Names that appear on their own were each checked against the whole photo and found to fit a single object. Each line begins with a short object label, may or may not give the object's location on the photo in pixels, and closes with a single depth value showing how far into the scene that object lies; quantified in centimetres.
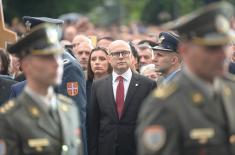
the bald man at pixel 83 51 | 1798
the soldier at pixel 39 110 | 955
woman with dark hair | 1616
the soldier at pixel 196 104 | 873
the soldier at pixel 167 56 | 1486
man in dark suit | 1438
